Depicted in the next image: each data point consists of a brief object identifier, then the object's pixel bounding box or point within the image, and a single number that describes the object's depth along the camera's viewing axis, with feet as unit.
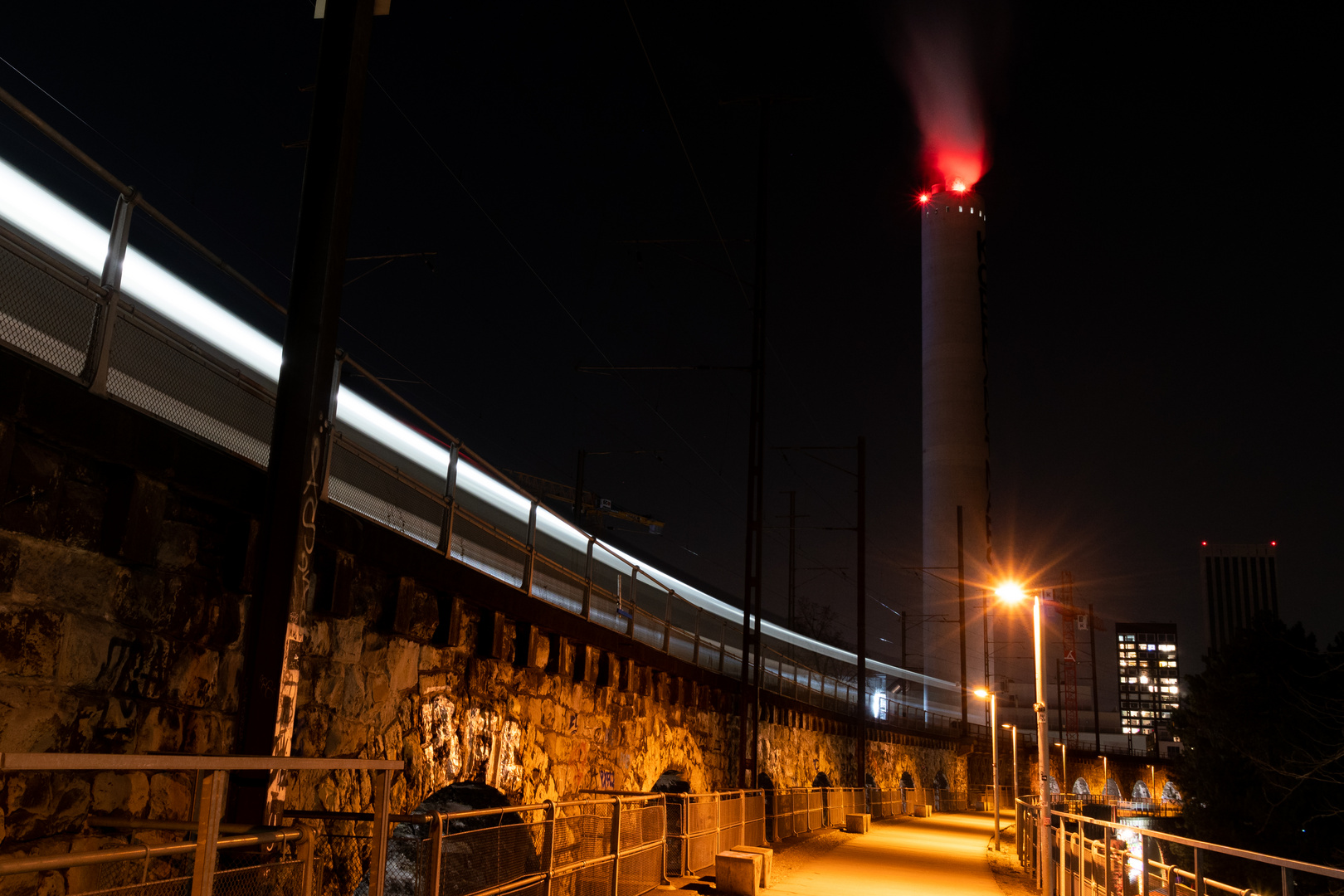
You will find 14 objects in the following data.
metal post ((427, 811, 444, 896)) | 24.52
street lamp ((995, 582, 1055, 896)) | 57.57
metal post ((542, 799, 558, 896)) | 33.24
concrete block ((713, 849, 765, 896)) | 50.08
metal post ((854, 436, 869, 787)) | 131.23
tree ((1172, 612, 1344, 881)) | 149.38
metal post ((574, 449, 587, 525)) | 148.56
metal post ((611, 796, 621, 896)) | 40.65
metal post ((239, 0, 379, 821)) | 22.41
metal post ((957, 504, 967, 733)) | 223.71
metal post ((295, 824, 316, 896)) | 19.31
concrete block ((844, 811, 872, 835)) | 102.47
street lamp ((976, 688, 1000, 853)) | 120.14
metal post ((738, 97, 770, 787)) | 89.20
